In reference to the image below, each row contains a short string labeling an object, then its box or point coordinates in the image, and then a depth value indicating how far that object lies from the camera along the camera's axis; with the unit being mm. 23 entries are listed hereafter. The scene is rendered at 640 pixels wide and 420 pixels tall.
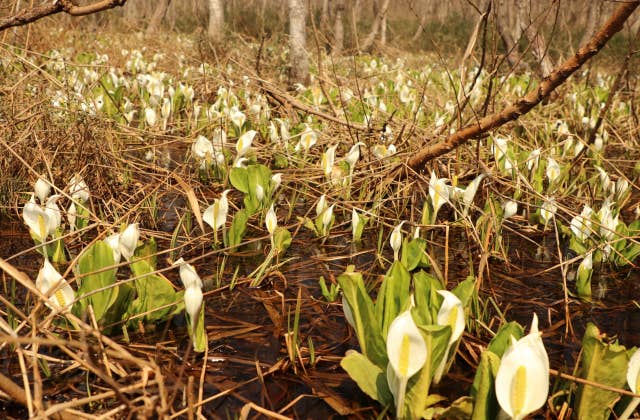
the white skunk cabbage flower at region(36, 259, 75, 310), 1163
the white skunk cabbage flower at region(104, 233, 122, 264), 1384
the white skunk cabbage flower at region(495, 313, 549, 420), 884
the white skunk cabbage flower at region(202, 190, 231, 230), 1798
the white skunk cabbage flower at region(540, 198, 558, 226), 2186
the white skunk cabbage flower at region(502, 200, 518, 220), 2088
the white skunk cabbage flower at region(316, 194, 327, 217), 2131
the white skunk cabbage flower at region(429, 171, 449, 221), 1997
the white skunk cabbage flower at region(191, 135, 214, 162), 2625
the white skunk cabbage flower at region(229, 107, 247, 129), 3127
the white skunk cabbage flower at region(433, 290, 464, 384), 1057
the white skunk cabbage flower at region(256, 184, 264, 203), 2162
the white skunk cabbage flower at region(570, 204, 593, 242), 1912
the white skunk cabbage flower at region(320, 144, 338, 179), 2482
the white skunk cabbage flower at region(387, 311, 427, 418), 925
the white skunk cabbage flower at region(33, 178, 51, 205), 1891
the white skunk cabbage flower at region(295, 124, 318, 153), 2824
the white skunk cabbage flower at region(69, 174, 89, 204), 2006
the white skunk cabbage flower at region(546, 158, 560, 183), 2523
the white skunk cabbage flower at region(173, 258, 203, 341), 1214
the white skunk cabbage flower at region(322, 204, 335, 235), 2088
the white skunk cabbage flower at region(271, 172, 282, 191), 2197
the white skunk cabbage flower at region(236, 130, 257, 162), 2420
